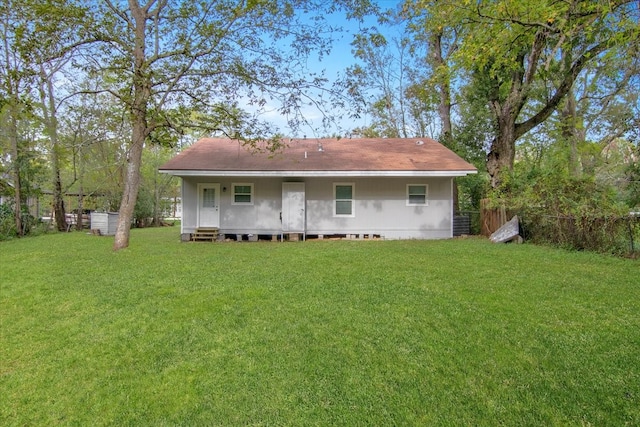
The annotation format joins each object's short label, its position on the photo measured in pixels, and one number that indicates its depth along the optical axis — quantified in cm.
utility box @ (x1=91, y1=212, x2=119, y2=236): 1616
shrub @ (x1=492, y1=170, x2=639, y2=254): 806
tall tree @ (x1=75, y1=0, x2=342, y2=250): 928
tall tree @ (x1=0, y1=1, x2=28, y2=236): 844
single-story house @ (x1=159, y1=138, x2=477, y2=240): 1230
